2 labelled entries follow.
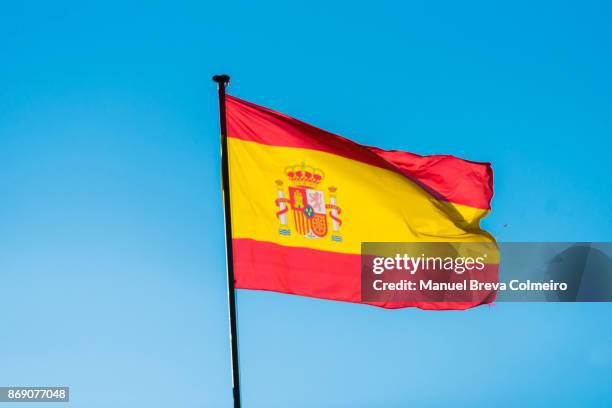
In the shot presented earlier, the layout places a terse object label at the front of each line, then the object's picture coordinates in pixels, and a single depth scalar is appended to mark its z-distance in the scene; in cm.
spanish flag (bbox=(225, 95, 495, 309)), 1541
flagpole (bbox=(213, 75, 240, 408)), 1324
